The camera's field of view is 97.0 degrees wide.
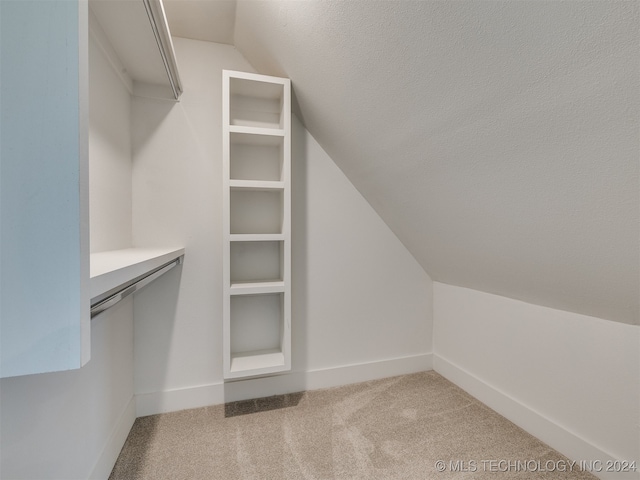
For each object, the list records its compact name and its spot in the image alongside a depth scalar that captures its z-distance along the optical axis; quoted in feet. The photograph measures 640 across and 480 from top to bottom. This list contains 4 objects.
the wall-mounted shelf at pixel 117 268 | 1.73
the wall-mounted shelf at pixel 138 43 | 3.30
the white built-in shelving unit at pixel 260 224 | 4.88
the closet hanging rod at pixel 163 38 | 3.24
